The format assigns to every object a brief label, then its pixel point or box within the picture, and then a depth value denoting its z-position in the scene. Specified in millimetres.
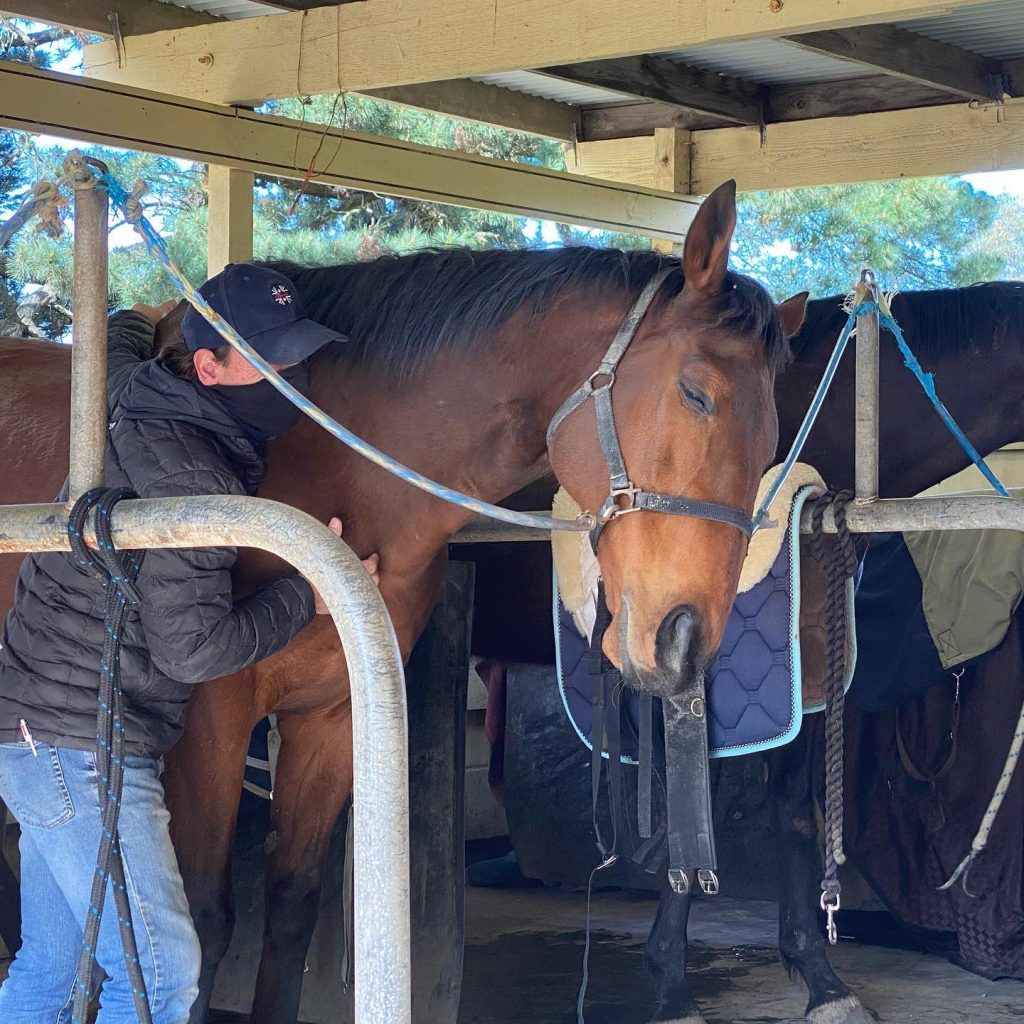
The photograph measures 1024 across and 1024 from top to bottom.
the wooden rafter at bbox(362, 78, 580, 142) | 5234
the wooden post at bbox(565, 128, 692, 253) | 5699
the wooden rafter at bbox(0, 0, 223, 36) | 4254
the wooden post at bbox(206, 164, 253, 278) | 4426
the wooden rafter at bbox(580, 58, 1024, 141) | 5297
